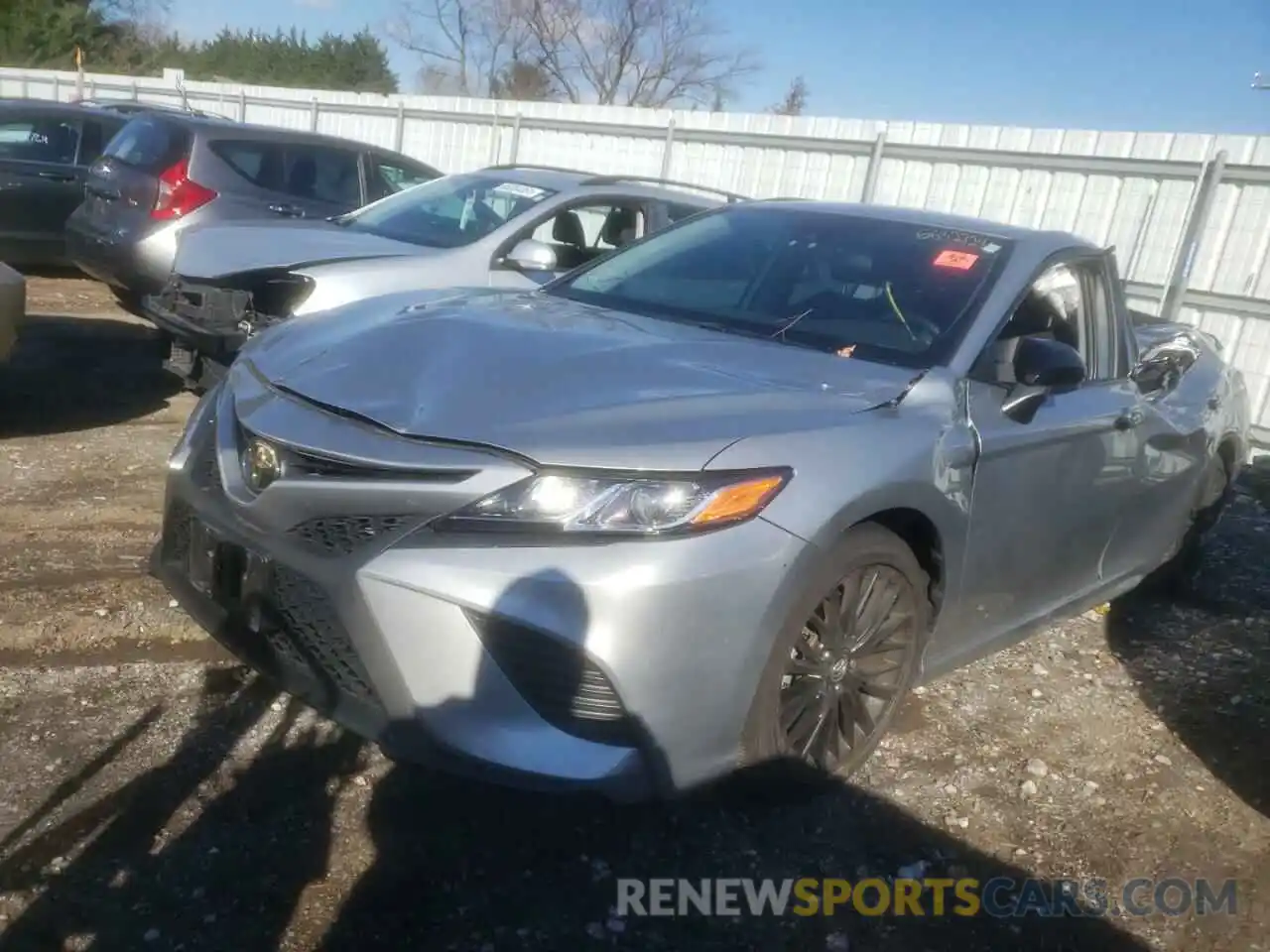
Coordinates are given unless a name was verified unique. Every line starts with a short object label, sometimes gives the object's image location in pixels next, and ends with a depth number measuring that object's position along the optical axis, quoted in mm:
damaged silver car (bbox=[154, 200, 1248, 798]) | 2412
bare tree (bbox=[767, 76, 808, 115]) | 48294
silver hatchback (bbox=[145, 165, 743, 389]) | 5500
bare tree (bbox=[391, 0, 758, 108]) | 42719
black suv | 9859
